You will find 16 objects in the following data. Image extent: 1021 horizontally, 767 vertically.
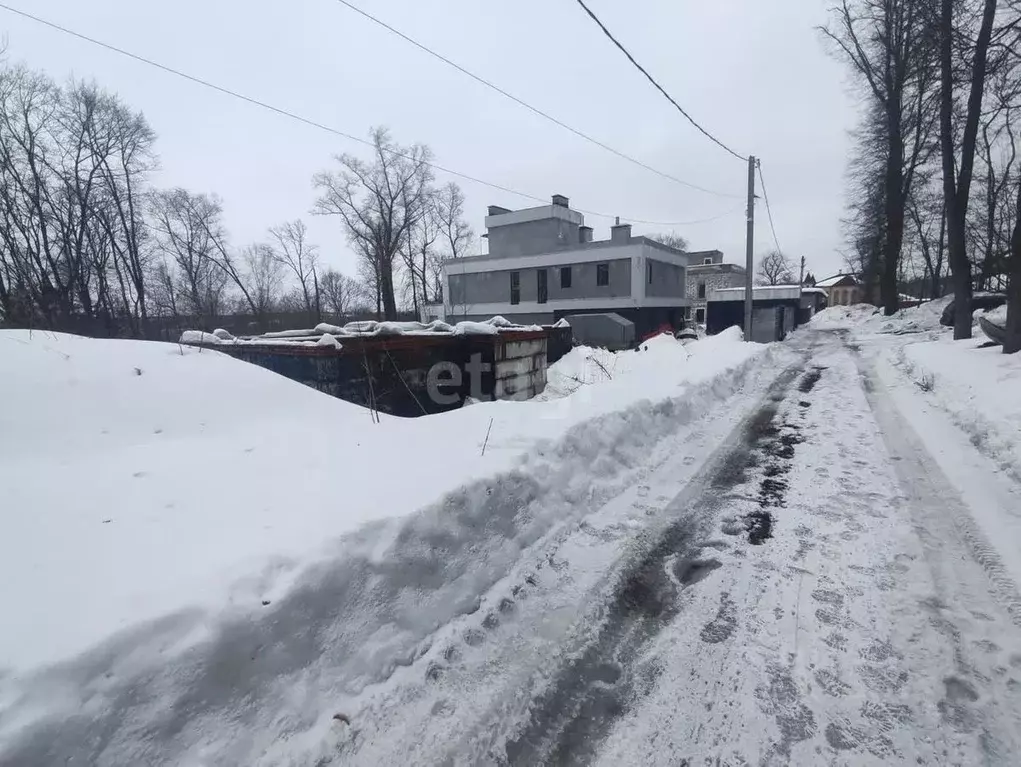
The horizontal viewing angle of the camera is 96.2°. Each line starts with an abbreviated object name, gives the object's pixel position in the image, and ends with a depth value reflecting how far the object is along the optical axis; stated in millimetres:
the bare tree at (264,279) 59775
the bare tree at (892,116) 18844
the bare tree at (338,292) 66438
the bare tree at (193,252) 40750
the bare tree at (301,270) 53841
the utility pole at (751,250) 16609
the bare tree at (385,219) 39812
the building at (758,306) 23656
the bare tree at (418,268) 48562
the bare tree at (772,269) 79875
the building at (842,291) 78688
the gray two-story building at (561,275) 29438
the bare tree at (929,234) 25942
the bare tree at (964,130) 10180
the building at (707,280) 49469
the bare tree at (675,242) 85700
